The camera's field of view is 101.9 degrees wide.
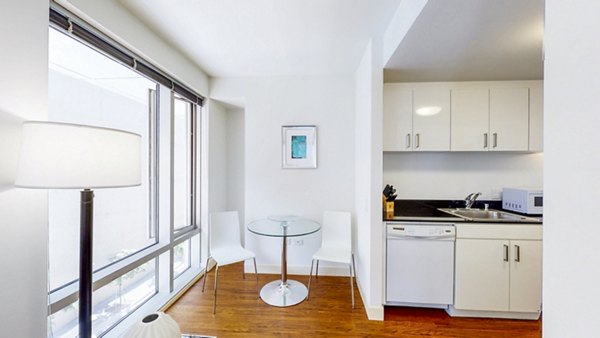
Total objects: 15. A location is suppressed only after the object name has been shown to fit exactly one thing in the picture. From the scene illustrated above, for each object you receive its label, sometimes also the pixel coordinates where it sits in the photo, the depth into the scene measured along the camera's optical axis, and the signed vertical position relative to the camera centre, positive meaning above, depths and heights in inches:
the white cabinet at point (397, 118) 97.1 +20.4
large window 59.3 -12.1
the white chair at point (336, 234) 104.7 -29.6
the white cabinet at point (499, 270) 80.7 -33.8
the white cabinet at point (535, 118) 93.4 +19.9
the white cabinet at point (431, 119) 96.0 +19.9
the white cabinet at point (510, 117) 94.0 +20.4
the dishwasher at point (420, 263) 84.4 -33.0
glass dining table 94.0 -26.8
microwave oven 87.9 -11.5
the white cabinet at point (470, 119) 94.9 +19.7
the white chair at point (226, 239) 98.8 -32.2
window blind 54.2 +32.7
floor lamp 36.4 +0.5
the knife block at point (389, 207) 89.0 -14.0
